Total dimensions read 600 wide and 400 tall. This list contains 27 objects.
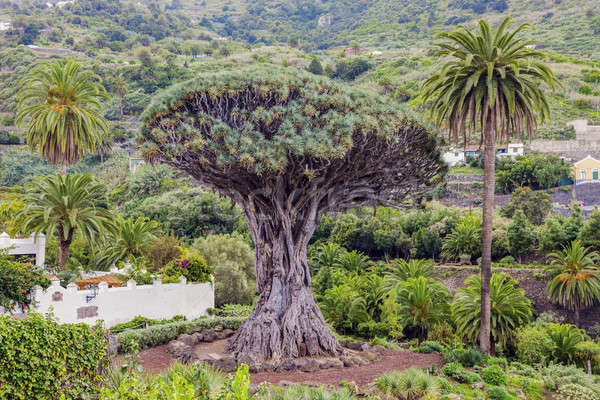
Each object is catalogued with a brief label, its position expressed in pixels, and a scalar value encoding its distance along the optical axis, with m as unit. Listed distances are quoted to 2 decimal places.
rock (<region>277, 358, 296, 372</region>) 19.12
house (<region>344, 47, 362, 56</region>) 143.50
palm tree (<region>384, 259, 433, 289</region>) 37.00
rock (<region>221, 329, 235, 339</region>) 24.62
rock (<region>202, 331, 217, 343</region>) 23.80
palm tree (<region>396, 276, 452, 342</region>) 29.12
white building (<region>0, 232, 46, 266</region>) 28.59
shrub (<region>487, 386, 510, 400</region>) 16.70
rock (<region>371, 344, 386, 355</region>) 22.30
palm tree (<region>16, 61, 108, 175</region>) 29.33
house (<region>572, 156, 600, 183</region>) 65.88
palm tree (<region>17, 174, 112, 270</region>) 28.12
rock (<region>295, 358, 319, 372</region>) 19.14
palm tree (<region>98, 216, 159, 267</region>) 34.69
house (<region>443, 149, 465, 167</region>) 75.56
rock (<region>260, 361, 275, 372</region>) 19.14
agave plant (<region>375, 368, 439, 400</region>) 15.68
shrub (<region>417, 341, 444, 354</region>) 23.34
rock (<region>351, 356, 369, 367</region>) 20.43
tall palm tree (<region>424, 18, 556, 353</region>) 22.08
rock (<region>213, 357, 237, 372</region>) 19.03
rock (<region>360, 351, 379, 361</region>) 21.25
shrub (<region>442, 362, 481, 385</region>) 18.64
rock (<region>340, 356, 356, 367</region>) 20.14
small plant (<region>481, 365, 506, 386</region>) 18.41
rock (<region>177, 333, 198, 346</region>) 22.88
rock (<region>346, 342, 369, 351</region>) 22.64
